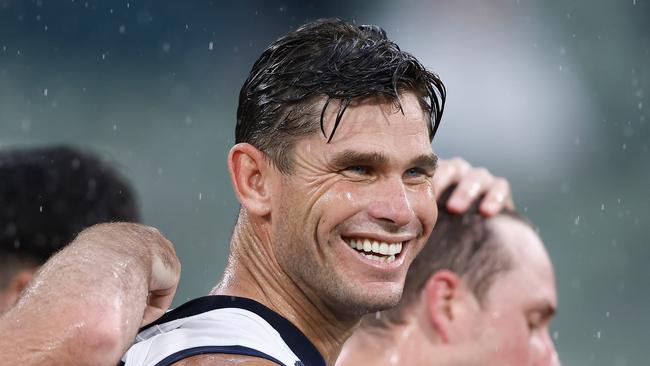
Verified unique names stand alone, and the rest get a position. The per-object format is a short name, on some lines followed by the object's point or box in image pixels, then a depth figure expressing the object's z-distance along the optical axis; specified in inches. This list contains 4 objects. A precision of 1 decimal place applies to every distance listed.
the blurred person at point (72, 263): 164.6
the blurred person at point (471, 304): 321.4
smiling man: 196.5
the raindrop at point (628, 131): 751.7
